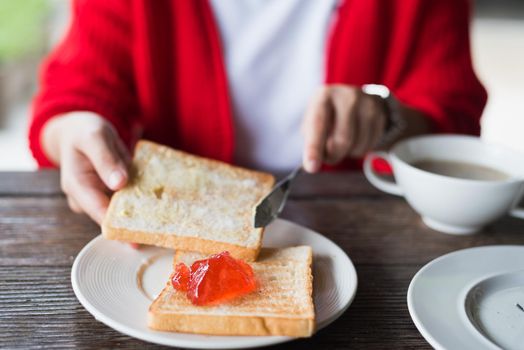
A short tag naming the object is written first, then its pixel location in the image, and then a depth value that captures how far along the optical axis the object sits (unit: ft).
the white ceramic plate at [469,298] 2.19
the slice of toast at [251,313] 2.14
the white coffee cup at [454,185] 3.05
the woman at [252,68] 4.42
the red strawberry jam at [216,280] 2.27
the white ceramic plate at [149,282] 2.12
